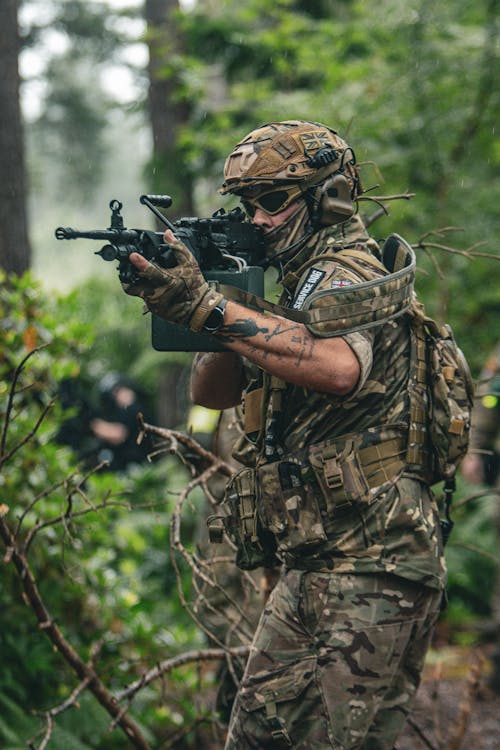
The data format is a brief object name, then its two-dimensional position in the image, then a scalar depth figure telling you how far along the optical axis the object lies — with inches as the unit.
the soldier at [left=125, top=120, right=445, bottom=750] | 200.1
